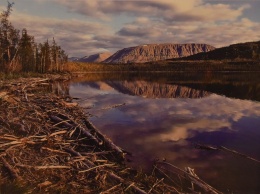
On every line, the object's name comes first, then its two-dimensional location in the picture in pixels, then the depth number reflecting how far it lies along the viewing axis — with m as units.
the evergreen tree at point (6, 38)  62.37
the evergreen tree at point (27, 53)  85.88
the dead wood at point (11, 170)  7.46
